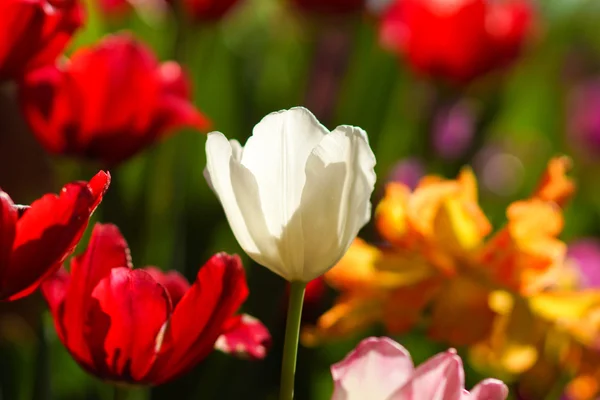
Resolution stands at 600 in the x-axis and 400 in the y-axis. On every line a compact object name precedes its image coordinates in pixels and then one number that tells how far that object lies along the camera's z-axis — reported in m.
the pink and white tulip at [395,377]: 0.99
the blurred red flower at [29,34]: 1.09
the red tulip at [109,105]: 1.18
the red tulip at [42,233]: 1.00
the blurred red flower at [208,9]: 1.41
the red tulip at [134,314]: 1.02
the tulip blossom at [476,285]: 1.14
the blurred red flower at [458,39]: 1.75
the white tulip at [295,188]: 1.01
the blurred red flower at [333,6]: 1.83
